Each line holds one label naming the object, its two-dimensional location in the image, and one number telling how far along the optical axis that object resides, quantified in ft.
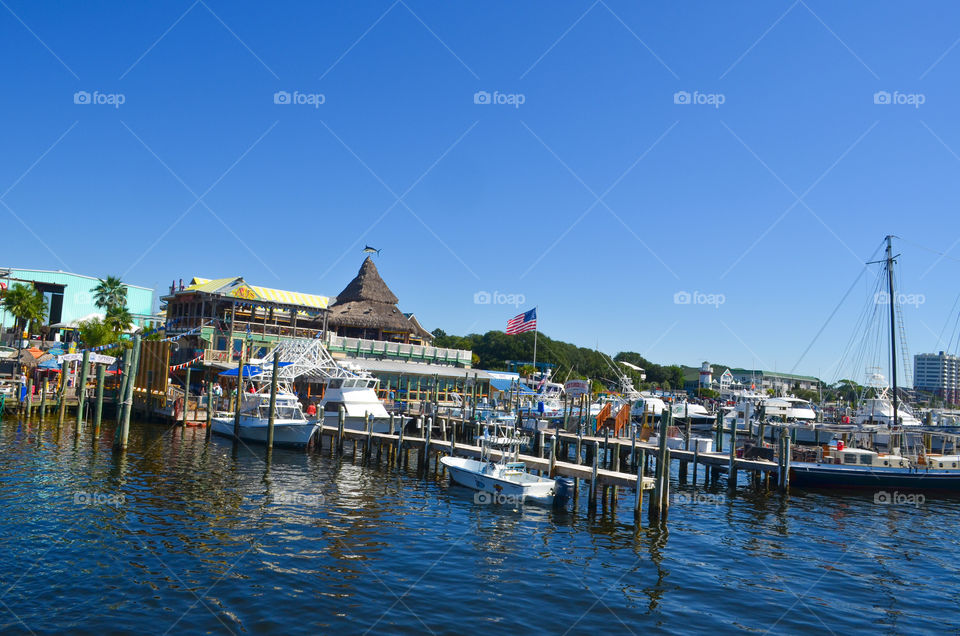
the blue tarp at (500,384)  215.31
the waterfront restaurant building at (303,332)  200.85
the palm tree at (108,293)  252.83
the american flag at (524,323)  184.96
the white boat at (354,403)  151.43
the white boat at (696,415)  239.44
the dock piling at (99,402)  129.19
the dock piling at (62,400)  152.57
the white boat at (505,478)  93.04
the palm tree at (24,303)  225.56
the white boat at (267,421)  136.56
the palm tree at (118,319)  228.63
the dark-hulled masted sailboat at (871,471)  123.03
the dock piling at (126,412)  115.55
